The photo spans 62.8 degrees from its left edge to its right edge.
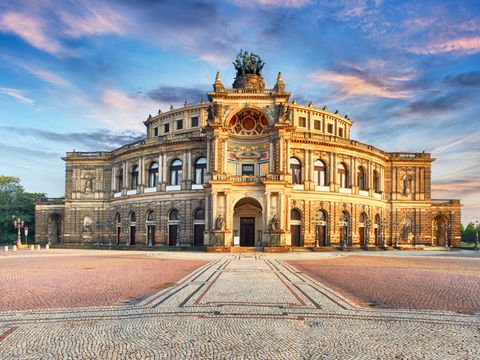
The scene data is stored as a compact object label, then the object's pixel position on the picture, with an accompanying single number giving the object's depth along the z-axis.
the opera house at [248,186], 45.44
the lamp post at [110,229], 60.26
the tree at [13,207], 73.62
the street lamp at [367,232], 55.59
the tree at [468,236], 120.69
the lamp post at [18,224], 52.93
